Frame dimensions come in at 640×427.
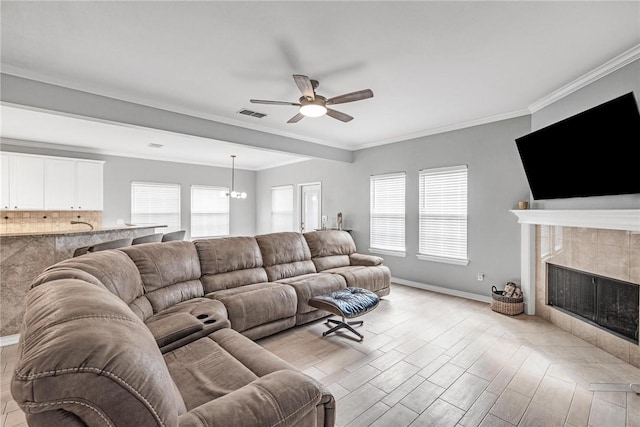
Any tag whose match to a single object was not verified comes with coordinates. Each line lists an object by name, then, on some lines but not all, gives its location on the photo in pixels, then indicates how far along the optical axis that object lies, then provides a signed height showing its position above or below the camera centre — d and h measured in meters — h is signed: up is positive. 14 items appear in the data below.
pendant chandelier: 7.18 +1.07
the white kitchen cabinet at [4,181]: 5.27 +0.56
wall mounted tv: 2.55 +0.61
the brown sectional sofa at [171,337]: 0.72 -0.56
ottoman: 3.05 -0.95
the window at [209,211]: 7.85 +0.07
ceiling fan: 2.73 +1.12
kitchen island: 3.05 -0.51
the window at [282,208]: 7.96 +0.16
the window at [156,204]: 6.89 +0.23
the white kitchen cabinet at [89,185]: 6.00 +0.57
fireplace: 2.71 -0.44
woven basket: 3.87 -1.18
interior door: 7.21 +0.19
